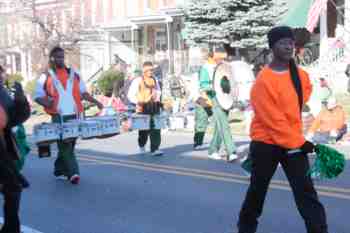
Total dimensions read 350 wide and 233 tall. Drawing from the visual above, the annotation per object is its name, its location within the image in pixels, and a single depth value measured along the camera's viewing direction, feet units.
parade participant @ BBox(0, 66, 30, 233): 19.39
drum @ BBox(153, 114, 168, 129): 39.47
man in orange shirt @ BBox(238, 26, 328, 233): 17.51
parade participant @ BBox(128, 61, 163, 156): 39.58
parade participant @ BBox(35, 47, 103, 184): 29.78
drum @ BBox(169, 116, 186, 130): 58.44
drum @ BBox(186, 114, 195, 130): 59.52
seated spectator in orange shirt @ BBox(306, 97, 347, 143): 44.24
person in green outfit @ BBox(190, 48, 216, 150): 36.94
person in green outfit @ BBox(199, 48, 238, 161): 35.45
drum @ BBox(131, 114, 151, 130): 38.96
